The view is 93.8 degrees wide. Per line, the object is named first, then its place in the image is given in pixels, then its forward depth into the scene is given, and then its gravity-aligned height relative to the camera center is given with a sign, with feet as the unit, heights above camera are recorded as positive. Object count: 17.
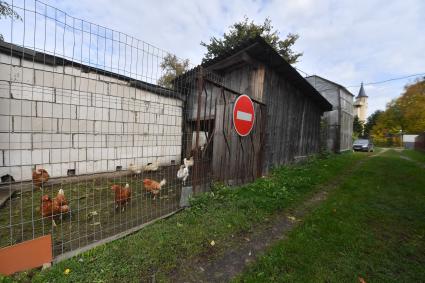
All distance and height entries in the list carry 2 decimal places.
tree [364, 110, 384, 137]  147.47 +13.96
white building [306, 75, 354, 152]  54.34 +7.87
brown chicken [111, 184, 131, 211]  11.66 -3.65
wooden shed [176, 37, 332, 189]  15.44 +2.67
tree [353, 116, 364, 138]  142.34 +10.08
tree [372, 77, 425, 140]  80.22 +13.50
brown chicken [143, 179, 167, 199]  13.79 -3.66
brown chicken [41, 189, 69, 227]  9.76 -3.69
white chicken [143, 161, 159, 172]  20.10 -3.35
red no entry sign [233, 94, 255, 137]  15.11 +1.76
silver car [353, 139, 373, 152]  73.51 -1.77
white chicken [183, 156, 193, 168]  15.05 -2.05
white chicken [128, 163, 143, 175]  18.24 -3.36
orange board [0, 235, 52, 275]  6.42 -4.23
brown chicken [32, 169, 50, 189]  14.12 -3.21
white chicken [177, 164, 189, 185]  16.69 -3.25
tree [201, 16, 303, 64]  56.13 +28.34
